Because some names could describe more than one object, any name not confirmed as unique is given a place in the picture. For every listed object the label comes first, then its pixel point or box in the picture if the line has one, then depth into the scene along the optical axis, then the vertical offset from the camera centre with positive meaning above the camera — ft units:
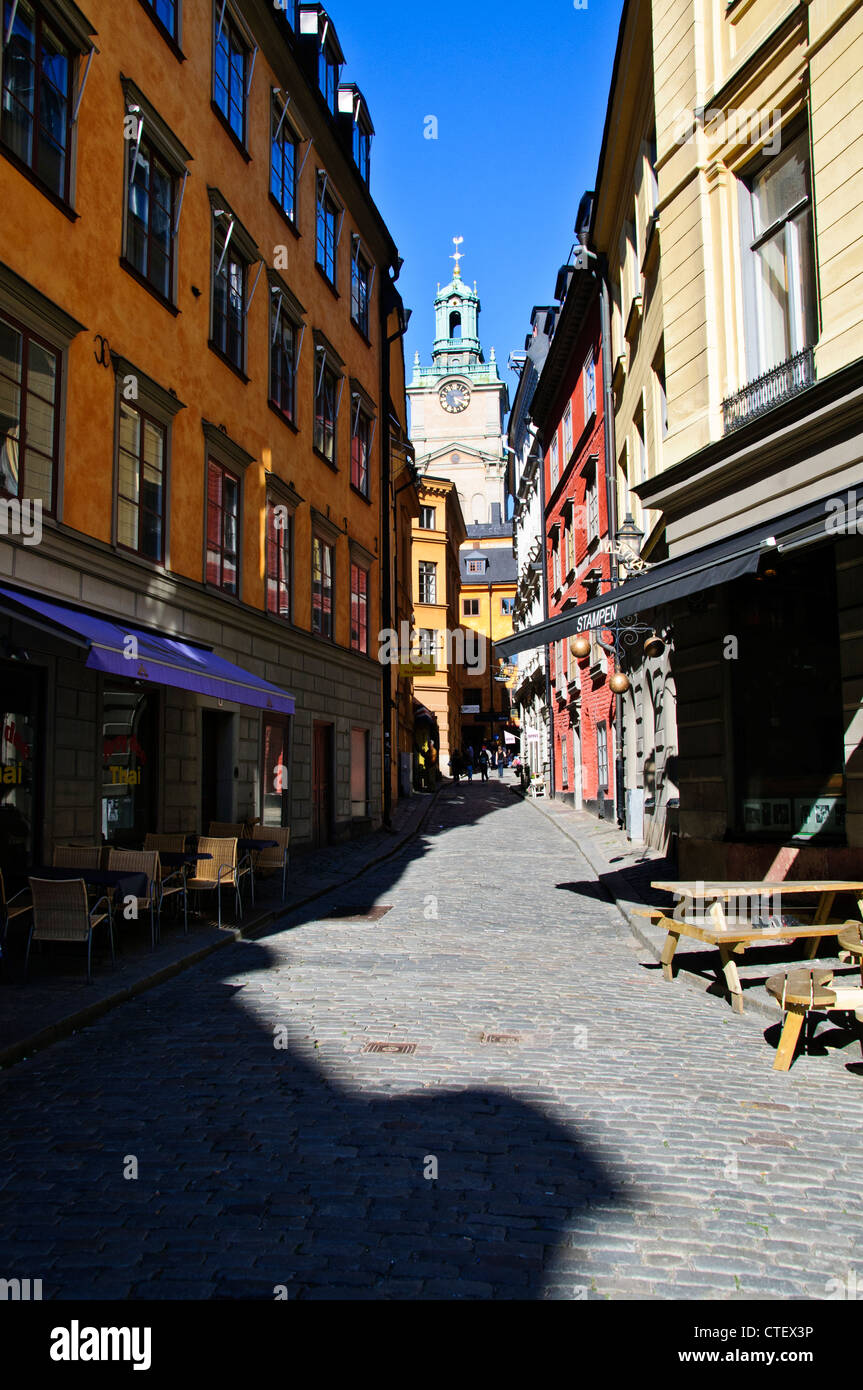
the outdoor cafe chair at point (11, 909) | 26.48 -3.56
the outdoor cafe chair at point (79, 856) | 31.94 -2.39
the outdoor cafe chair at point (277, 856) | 42.34 -3.21
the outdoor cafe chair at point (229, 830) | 44.42 -2.22
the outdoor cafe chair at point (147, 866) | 30.99 -2.66
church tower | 287.28 +106.90
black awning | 25.80 +6.04
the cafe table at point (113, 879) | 27.02 -2.68
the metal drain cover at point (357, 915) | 38.19 -5.28
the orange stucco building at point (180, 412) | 32.65 +16.35
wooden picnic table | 23.48 -3.71
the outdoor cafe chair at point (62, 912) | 25.52 -3.39
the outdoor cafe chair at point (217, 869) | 34.63 -3.11
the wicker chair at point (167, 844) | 37.68 -2.37
